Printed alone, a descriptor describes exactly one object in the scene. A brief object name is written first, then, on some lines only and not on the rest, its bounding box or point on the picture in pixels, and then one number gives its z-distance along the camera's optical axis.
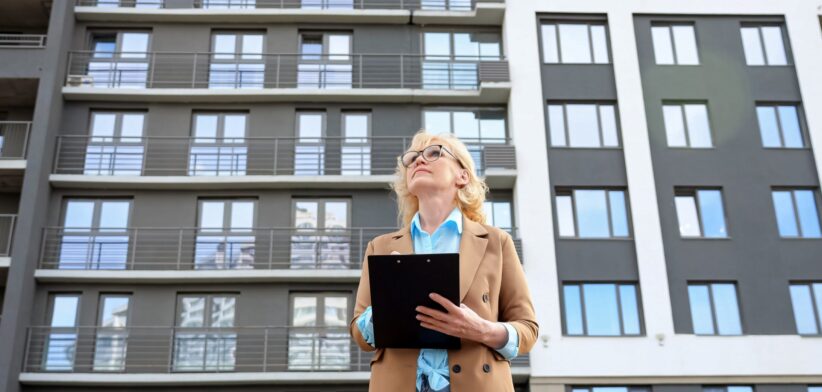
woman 3.55
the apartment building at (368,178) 25.08
